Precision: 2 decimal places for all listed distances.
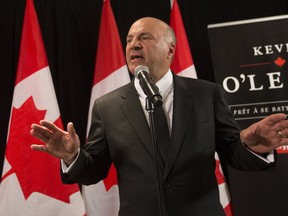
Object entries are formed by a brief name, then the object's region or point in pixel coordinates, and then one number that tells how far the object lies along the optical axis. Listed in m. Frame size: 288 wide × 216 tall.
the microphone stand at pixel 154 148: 1.31
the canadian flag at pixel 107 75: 2.97
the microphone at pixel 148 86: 1.24
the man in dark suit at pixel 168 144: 1.54
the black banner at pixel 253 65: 3.02
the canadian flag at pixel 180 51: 3.13
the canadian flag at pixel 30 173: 2.83
